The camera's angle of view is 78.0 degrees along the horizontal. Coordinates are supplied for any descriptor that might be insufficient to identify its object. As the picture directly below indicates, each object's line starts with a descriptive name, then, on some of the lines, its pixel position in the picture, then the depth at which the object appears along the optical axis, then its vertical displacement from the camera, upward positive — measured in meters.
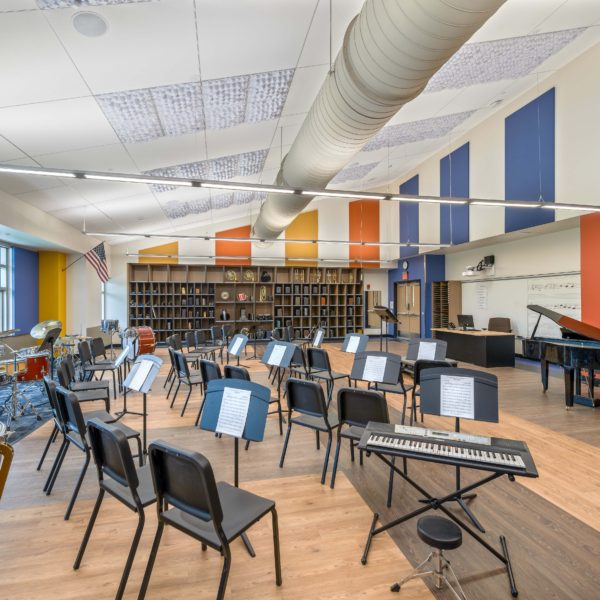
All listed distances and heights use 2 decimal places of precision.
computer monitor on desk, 9.00 -0.53
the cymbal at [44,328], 6.22 -0.49
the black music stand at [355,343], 5.94 -0.70
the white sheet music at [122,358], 4.46 -0.72
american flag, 8.08 +0.88
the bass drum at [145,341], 8.67 -0.98
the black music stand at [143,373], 3.38 -0.68
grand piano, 4.66 -0.73
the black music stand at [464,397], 2.45 -0.66
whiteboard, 7.59 +0.02
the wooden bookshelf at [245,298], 11.90 +0.06
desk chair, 8.92 -0.60
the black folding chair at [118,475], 1.75 -0.93
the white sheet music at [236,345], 6.02 -0.75
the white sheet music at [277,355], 4.76 -0.72
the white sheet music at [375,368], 3.73 -0.70
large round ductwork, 2.23 +1.70
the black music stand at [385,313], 8.64 -0.32
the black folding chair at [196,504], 1.50 -0.92
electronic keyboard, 1.79 -0.78
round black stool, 1.73 -1.14
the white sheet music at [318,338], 7.25 -0.75
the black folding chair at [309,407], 3.08 -0.94
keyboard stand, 1.93 -1.38
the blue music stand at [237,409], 2.18 -0.66
